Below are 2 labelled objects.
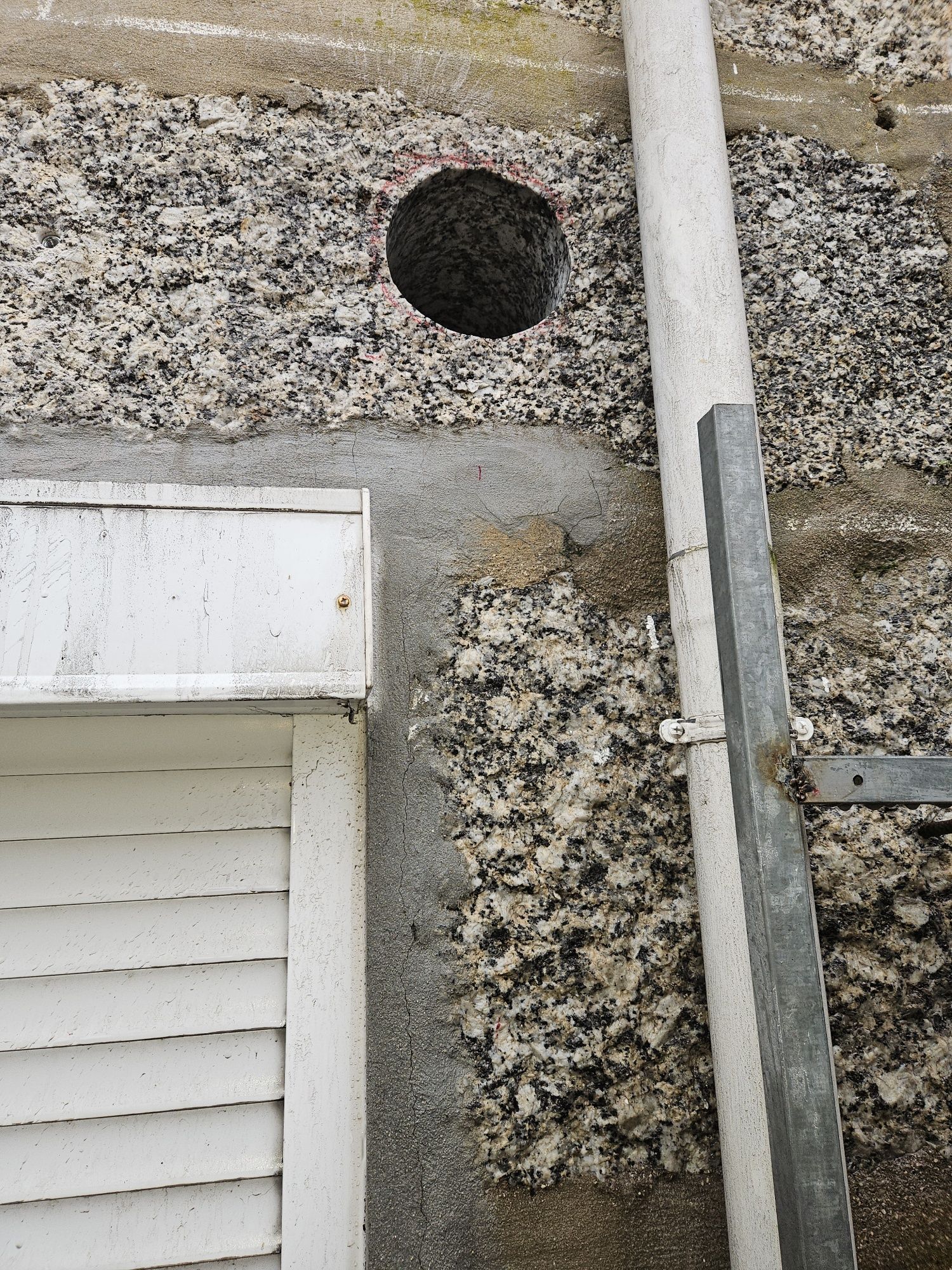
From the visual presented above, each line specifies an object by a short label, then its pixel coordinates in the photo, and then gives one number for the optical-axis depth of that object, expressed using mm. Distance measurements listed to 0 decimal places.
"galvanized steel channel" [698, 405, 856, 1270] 990
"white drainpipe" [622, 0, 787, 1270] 1370
